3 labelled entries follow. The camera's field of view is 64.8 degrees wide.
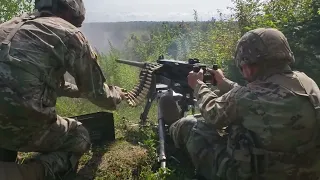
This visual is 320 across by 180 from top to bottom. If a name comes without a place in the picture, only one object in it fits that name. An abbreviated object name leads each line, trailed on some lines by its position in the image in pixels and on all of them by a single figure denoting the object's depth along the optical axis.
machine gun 3.43
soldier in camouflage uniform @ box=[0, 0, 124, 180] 2.37
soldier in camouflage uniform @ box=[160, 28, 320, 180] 2.19
